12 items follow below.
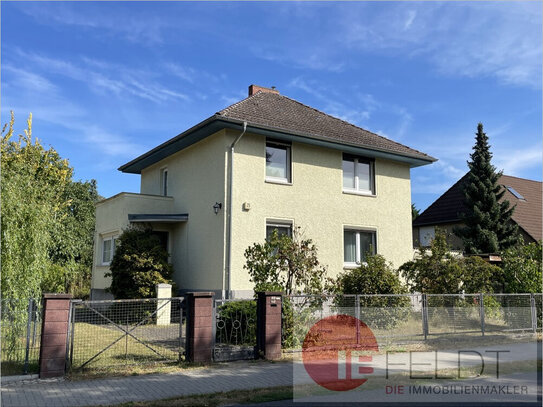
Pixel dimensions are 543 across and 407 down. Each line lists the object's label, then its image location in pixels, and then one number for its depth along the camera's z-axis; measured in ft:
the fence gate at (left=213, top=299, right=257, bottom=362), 33.17
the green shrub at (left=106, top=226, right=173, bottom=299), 48.01
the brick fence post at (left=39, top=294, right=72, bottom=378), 25.43
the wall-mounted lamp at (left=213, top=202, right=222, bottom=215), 48.67
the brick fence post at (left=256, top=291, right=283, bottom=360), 31.27
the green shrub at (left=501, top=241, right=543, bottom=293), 47.09
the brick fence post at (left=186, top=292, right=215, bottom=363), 29.48
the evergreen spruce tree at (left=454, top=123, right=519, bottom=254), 77.87
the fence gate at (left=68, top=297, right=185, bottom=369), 28.14
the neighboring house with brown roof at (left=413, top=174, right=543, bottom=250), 89.81
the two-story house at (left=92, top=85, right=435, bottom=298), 49.01
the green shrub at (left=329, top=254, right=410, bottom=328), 37.76
